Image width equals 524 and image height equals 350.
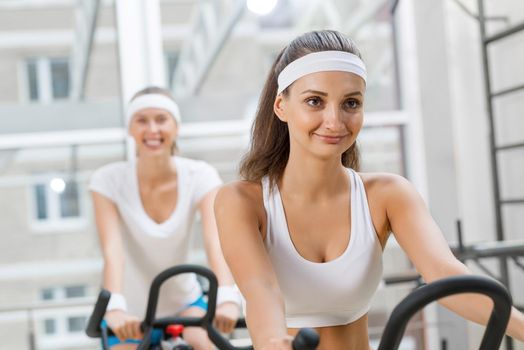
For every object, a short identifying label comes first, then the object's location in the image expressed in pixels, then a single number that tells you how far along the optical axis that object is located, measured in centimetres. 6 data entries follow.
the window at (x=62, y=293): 506
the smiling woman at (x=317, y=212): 160
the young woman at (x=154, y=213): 279
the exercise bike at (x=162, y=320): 211
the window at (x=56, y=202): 506
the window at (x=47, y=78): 513
